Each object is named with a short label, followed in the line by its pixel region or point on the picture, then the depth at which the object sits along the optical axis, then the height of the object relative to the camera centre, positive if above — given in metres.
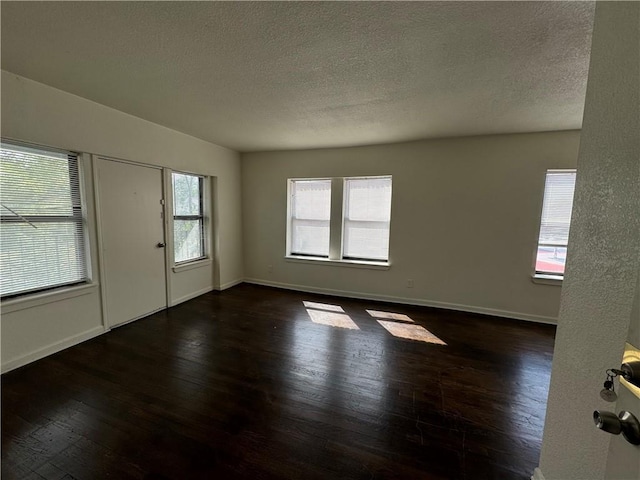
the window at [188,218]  3.94 -0.10
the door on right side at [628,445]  0.58 -0.48
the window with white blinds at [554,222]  3.36 +0.00
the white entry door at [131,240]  2.99 -0.36
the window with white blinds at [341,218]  4.25 -0.03
